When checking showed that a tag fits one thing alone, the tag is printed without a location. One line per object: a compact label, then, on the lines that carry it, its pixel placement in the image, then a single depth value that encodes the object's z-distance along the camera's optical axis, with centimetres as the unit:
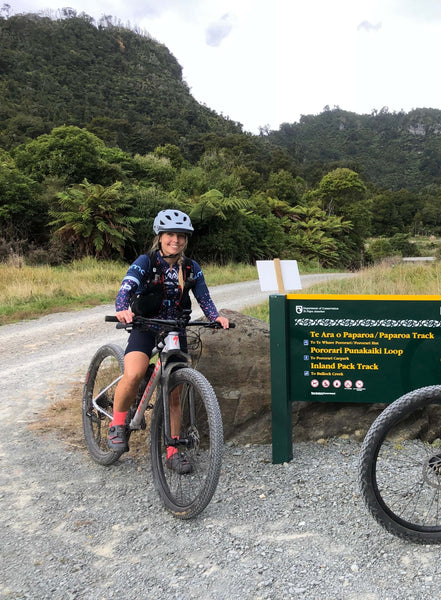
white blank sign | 384
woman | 331
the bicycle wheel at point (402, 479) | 269
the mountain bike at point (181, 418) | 294
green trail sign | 341
